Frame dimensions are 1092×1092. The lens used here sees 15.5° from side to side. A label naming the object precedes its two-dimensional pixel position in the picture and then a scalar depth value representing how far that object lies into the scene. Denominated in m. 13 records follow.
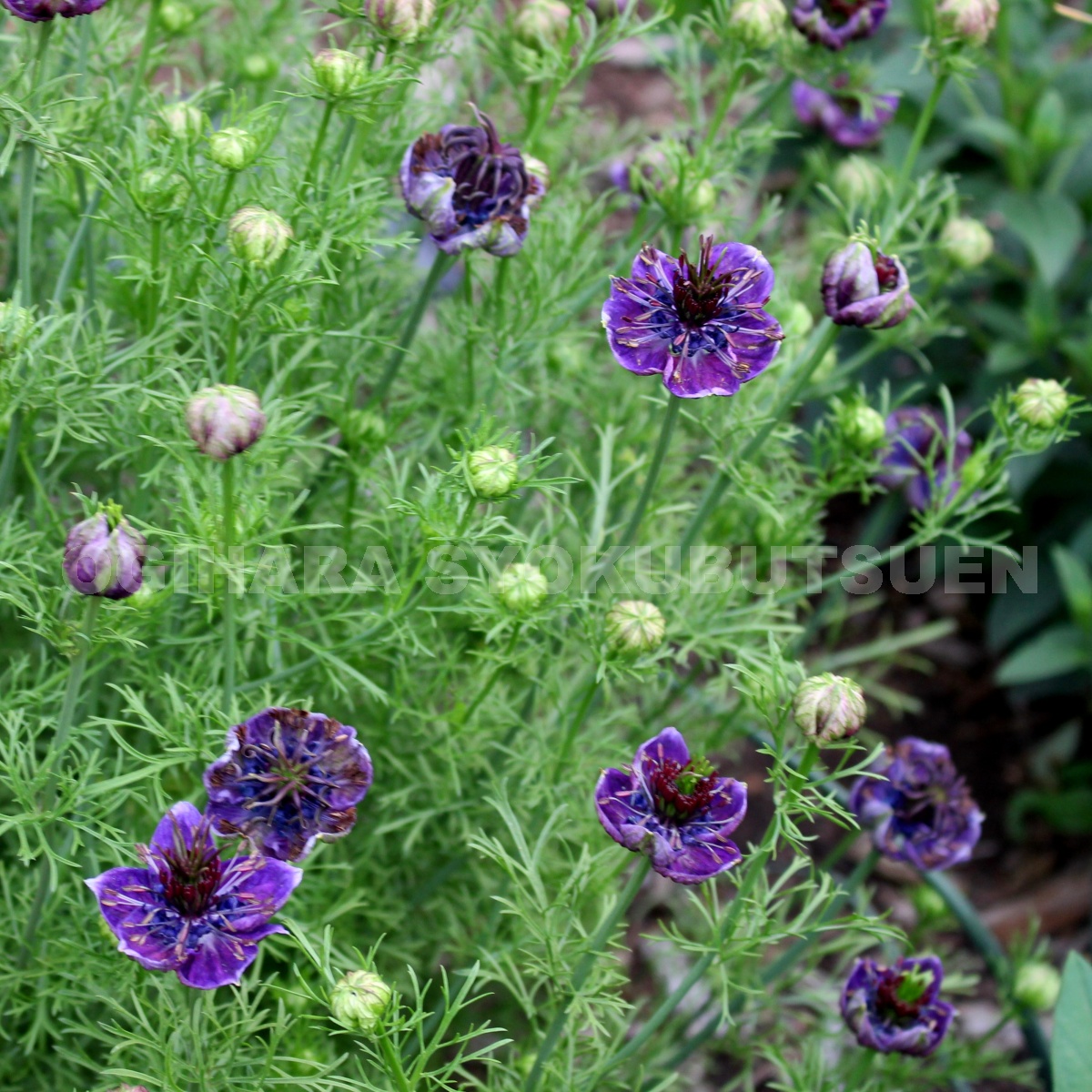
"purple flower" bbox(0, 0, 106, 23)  1.07
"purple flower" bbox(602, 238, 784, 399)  1.08
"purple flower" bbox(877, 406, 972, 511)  1.19
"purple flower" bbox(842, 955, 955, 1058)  1.14
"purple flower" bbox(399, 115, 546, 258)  1.12
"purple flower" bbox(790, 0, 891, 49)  1.20
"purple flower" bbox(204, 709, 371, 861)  1.05
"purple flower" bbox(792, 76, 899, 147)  1.49
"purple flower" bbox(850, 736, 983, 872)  1.19
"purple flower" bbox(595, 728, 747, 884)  1.05
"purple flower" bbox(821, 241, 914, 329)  1.11
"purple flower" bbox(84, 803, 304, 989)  1.02
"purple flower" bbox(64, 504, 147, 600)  1.02
